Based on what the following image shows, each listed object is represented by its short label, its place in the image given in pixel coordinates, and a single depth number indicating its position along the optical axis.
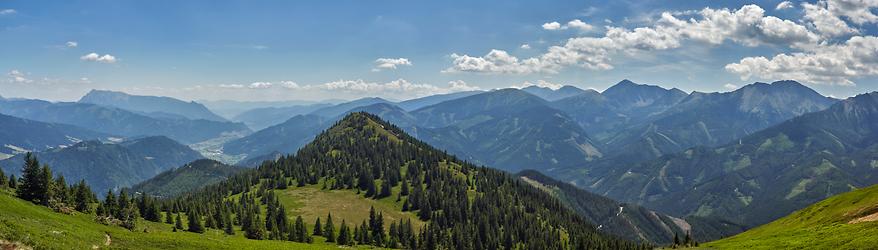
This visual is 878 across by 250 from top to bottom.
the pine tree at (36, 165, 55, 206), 88.00
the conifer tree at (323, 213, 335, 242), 167.52
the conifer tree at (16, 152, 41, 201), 87.62
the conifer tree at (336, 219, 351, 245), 164.25
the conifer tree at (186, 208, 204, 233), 127.44
